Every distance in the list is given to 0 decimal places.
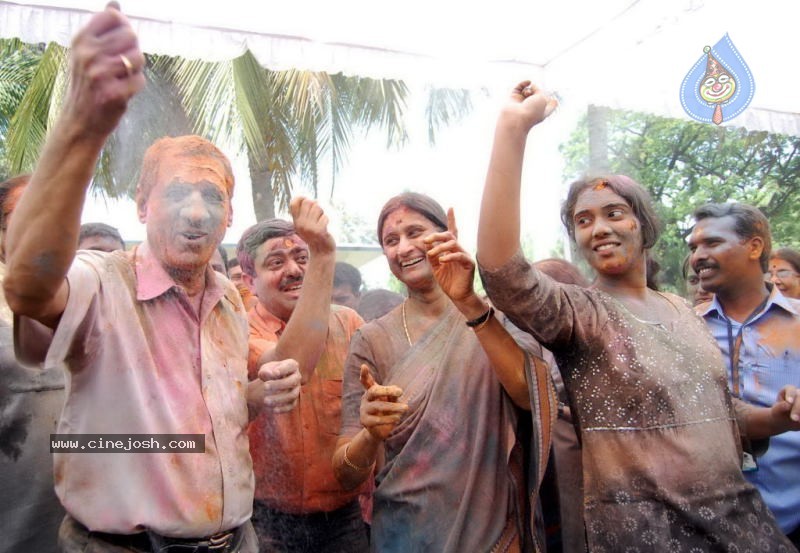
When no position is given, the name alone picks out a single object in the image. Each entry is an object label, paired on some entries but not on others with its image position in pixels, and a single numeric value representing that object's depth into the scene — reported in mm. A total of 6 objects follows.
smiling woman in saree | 1792
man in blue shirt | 2385
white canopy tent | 2698
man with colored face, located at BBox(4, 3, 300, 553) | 1095
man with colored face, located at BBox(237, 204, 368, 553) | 1957
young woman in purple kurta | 1593
